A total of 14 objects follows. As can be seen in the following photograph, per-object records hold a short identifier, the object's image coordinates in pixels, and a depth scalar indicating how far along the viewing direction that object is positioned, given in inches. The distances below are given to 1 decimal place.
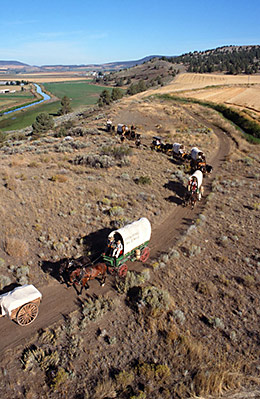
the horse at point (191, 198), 765.9
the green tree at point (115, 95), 3410.4
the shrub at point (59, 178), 826.2
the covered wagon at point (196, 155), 1098.1
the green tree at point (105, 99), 3174.2
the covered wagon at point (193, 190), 764.0
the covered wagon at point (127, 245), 468.4
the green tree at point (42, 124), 2122.3
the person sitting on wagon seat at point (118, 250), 465.2
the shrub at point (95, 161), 1011.0
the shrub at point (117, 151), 1107.8
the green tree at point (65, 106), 3464.6
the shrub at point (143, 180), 881.5
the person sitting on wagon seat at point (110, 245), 471.8
